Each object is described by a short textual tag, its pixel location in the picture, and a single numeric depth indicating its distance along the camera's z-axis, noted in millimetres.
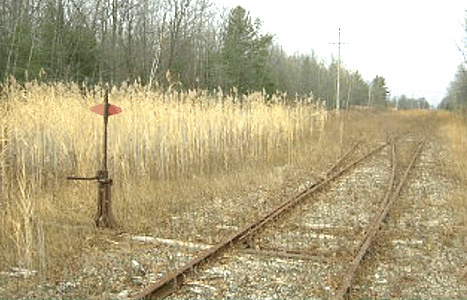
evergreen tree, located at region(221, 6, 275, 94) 34969
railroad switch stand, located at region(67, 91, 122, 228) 6910
